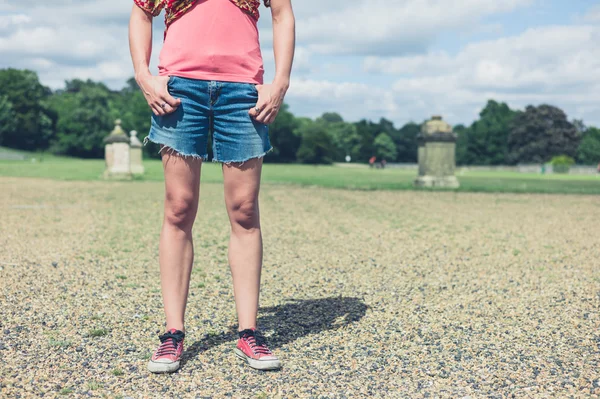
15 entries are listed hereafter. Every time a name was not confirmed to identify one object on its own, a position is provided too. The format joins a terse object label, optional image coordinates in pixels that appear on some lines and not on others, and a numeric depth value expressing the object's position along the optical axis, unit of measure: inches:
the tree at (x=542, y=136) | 3745.1
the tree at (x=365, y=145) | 4707.2
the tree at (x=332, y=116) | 7462.6
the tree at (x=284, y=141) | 3760.3
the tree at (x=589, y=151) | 3742.6
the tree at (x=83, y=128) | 3319.4
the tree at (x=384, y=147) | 4724.4
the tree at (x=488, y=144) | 4030.5
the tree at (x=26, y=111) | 3304.6
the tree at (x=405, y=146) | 4931.1
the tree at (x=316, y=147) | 3742.6
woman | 127.4
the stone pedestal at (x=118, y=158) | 983.0
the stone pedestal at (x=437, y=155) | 805.2
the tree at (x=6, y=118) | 3159.5
